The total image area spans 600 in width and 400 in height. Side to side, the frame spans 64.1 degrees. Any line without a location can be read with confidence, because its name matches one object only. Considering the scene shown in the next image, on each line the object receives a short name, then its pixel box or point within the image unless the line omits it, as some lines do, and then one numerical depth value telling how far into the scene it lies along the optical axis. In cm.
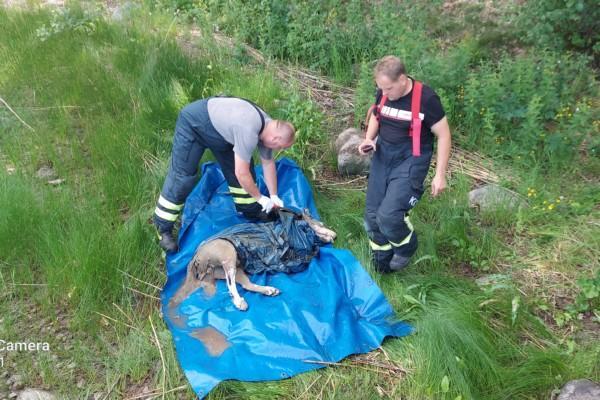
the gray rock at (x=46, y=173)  445
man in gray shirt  347
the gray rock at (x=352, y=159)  476
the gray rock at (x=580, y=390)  257
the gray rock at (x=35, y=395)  284
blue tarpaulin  305
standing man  311
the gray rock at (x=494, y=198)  415
